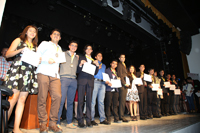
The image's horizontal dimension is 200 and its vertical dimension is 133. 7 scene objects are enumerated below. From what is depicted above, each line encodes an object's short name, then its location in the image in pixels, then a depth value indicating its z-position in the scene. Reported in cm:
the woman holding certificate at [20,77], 172
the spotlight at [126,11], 506
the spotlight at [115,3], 458
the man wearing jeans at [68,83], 243
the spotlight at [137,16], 559
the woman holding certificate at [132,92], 387
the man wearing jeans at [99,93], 295
